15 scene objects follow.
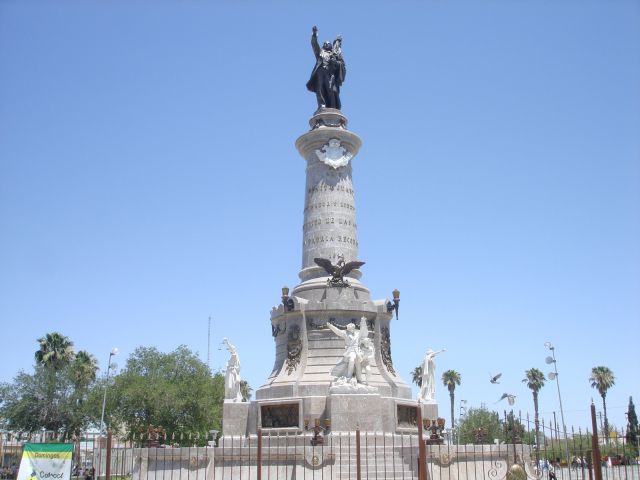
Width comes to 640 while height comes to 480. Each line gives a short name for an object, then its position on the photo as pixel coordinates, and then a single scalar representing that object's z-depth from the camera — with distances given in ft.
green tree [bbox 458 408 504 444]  150.68
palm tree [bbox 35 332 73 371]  190.19
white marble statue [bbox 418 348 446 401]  88.43
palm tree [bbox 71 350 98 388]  182.09
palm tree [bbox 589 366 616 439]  235.40
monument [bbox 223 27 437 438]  79.77
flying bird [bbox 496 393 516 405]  79.71
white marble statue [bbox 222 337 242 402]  87.81
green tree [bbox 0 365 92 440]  147.54
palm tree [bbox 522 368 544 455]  246.47
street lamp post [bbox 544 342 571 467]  119.02
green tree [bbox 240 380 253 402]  211.20
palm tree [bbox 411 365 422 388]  233.19
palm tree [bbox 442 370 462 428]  259.23
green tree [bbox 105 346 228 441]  143.13
